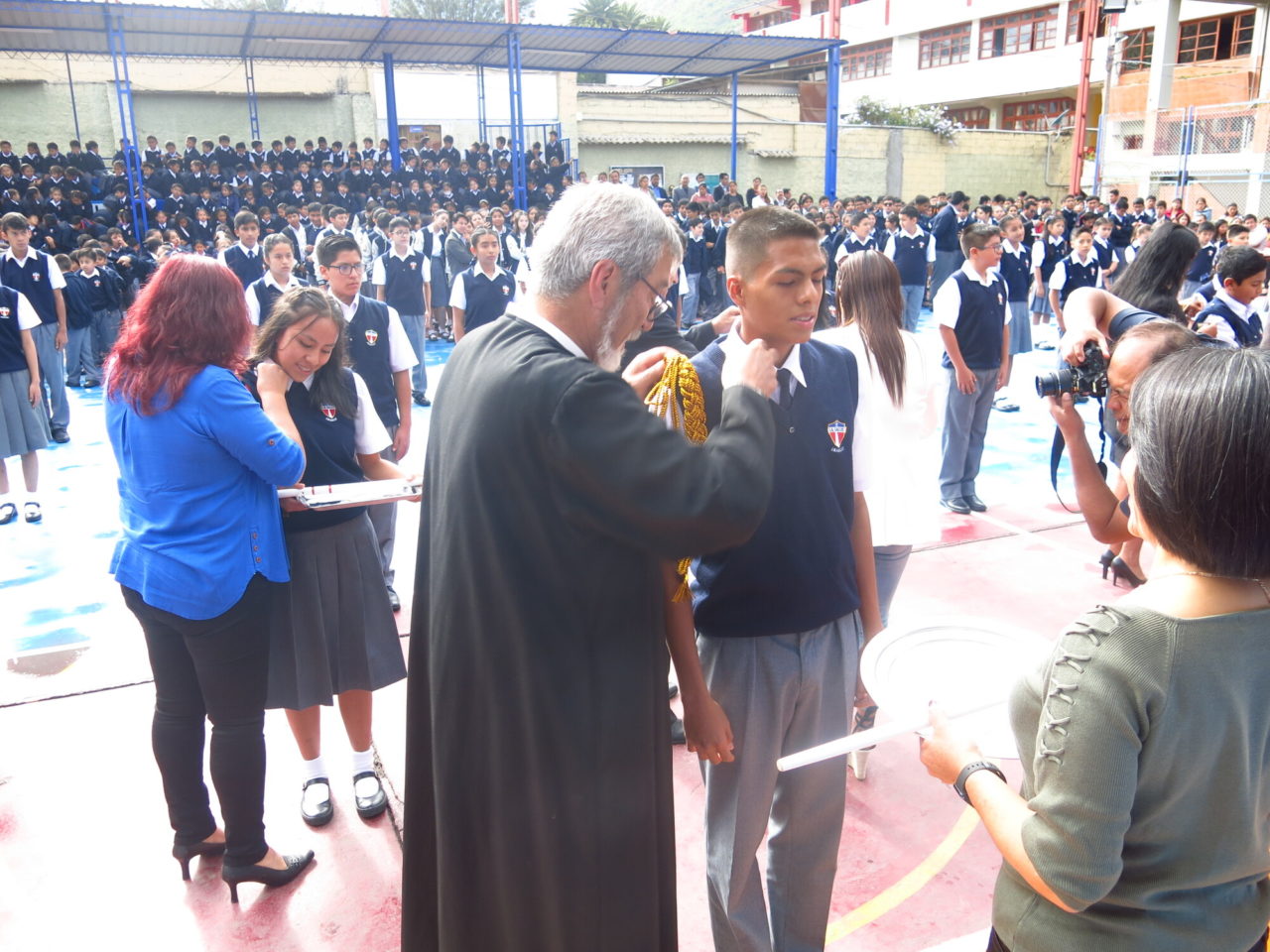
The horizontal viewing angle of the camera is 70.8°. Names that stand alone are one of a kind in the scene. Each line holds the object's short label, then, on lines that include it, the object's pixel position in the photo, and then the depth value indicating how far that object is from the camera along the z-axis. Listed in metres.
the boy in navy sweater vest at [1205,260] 11.80
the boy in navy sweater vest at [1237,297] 4.30
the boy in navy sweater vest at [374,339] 4.54
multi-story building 24.11
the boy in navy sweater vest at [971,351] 5.69
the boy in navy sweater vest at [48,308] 7.68
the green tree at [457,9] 45.81
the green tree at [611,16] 45.22
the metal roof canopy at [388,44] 14.43
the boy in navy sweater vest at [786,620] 2.02
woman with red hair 2.21
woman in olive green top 1.01
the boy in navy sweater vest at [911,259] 11.86
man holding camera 1.92
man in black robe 1.38
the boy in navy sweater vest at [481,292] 7.90
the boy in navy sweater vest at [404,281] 9.60
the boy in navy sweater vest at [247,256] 9.75
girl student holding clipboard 2.71
